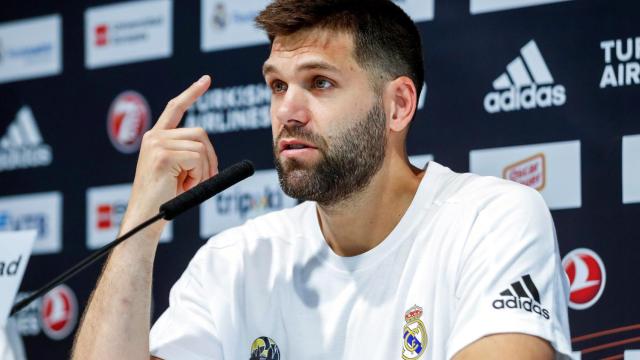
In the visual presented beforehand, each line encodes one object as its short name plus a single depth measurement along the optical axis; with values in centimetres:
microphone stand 370
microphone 372
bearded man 392
